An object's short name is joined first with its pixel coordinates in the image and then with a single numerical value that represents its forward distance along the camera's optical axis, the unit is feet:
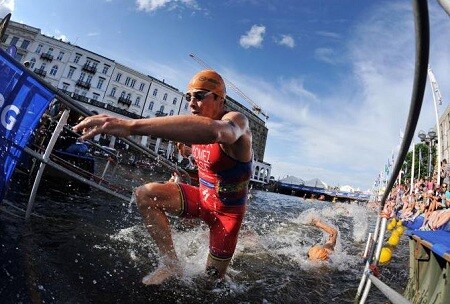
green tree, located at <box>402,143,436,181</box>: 192.41
